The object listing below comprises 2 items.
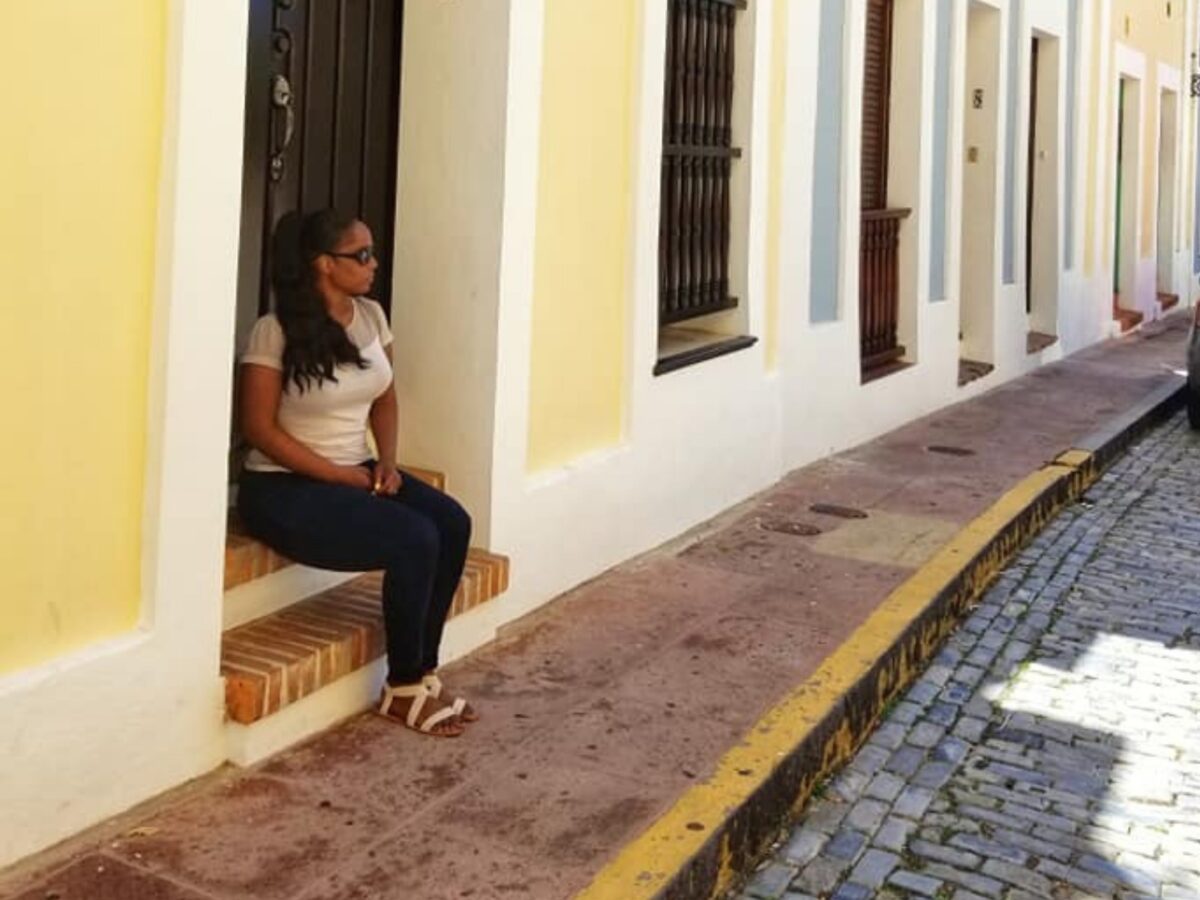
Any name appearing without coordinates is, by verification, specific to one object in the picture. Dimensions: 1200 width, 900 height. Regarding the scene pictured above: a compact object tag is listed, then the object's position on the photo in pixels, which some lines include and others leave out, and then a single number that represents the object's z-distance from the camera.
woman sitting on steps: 4.39
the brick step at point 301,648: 4.16
